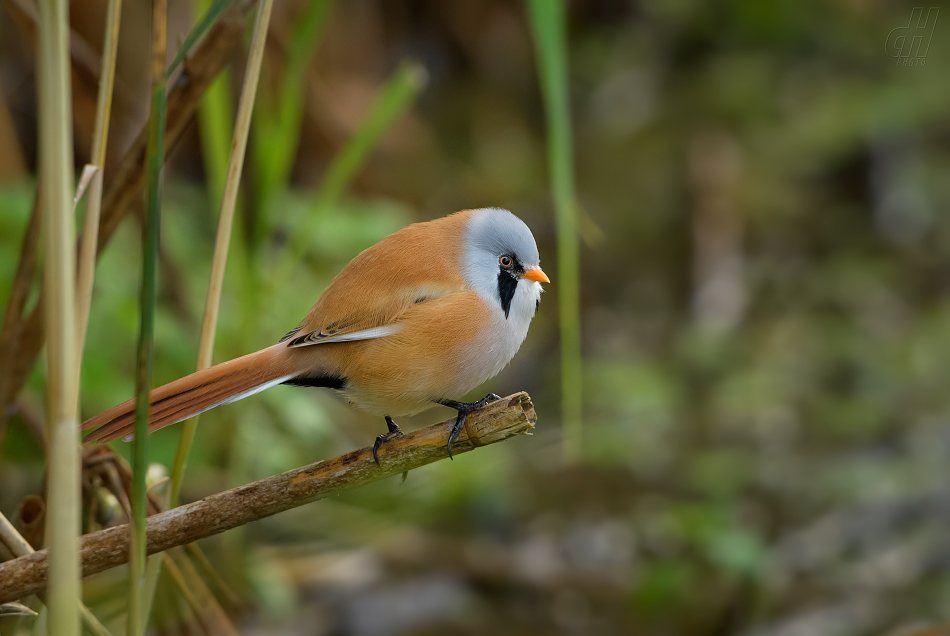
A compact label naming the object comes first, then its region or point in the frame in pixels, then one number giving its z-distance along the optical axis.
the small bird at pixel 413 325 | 4.19
